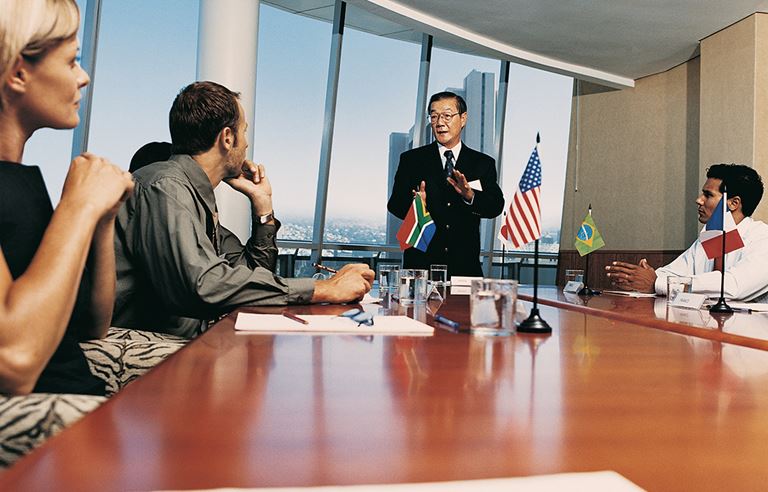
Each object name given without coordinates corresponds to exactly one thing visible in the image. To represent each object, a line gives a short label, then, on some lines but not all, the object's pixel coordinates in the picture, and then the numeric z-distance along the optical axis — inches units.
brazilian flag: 136.8
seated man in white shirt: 118.5
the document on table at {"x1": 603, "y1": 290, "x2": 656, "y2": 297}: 128.4
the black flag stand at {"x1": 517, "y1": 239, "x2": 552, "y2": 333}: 61.4
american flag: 72.3
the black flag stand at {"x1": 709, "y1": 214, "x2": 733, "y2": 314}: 93.0
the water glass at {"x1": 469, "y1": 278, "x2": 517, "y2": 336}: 56.6
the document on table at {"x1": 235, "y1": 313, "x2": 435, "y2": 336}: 57.9
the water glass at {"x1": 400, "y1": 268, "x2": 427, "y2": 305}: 92.0
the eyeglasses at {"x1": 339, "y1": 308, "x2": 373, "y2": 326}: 60.8
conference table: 21.0
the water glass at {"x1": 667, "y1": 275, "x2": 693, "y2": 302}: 101.6
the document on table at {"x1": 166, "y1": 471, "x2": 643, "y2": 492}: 19.1
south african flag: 117.6
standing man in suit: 160.4
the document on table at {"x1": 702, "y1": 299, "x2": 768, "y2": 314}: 96.8
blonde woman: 34.7
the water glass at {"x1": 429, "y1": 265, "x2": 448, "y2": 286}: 106.5
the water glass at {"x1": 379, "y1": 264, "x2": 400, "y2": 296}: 100.9
